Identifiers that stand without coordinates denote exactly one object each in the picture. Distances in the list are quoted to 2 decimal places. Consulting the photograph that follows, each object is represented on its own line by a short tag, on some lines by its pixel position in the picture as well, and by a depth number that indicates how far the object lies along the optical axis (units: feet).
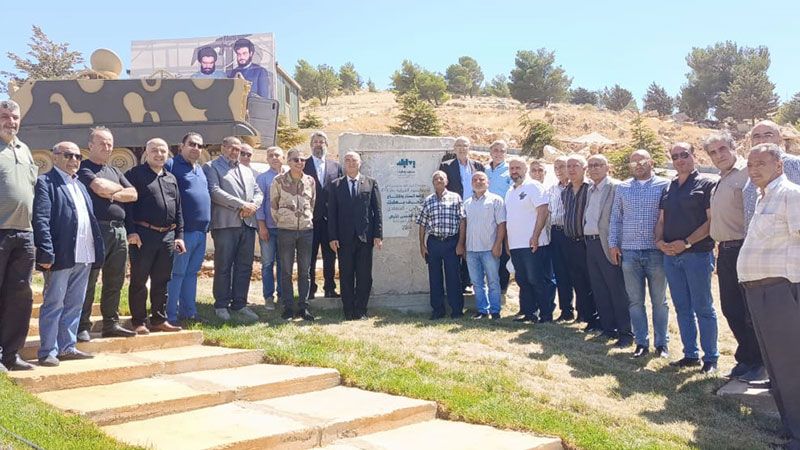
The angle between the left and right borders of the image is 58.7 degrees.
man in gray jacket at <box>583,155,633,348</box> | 21.83
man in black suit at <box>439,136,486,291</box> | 27.55
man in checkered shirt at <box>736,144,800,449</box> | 14.32
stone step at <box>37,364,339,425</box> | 13.24
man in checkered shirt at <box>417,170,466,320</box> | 25.48
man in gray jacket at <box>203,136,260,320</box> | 22.68
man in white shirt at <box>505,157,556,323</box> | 24.81
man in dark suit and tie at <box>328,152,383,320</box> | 24.36
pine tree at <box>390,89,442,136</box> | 96.48
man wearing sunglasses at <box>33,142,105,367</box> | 15.51
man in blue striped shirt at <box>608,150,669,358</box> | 20.51
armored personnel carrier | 42.34
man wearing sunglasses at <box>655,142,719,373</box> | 19.07
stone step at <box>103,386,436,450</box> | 12.28
